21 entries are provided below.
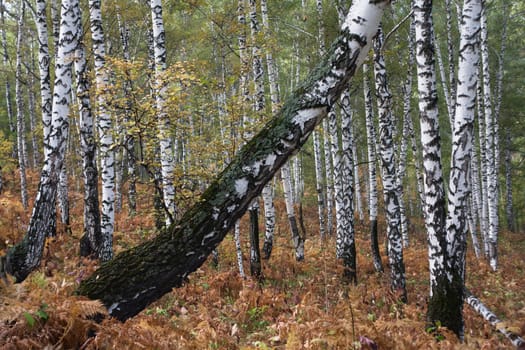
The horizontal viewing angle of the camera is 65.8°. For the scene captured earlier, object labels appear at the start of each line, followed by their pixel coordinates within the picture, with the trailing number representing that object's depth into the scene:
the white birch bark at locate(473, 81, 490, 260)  14.95
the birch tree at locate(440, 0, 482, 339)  5.50
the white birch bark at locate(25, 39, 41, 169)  18.92
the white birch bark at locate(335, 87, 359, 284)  10.48
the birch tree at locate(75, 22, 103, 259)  9.27
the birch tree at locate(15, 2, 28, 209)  14.80
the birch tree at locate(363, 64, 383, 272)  11.70
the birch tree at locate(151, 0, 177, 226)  9.26
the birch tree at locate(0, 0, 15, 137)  17.63
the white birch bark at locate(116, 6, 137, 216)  16.23
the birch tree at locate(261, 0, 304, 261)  11.80
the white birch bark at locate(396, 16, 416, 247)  14.09
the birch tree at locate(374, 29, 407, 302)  8.70
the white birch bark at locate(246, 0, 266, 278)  9.96
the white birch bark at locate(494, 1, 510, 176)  18.25
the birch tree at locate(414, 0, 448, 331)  5.57
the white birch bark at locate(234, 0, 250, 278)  9.52
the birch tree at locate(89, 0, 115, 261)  8.88
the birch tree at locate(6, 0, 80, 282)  7.29
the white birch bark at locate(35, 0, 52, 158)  9.77
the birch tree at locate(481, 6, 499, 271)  13.91
